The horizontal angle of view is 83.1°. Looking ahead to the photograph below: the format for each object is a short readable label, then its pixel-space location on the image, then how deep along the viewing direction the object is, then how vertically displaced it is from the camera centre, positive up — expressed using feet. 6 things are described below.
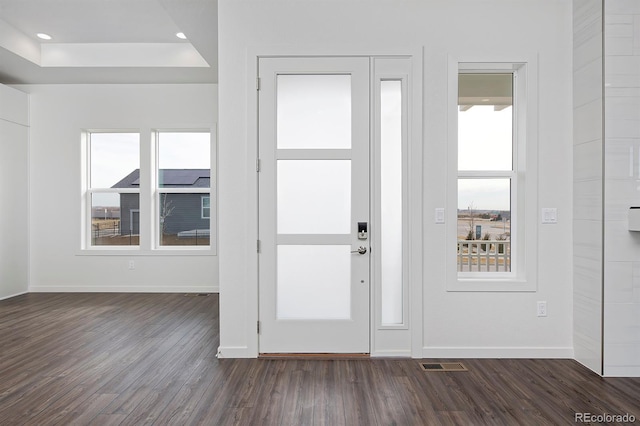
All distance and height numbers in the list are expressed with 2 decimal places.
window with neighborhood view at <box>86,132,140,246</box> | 17.57 +1.06
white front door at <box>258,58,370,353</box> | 9.68 +0.22
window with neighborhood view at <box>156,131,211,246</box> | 17.54 +1.22
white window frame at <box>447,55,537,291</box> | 9.66 +1.12
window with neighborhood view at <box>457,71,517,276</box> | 10.27 +1.16
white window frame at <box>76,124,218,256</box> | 16.97 +0.57
